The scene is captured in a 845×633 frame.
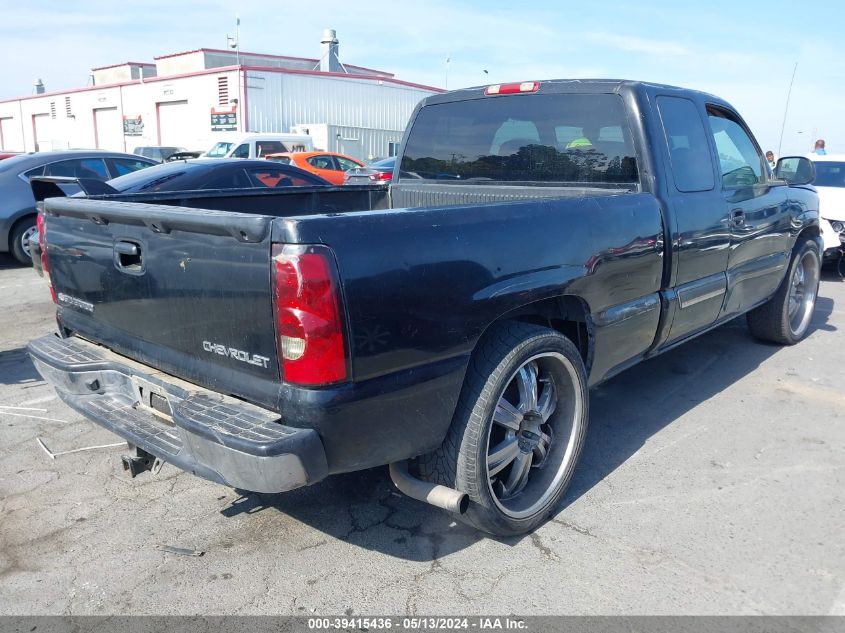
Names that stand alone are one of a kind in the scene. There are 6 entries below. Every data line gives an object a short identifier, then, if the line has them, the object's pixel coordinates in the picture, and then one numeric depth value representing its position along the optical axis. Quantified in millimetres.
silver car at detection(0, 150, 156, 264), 9242
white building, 27828
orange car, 16203
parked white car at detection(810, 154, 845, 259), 8352
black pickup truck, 2316
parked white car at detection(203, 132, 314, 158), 17656
